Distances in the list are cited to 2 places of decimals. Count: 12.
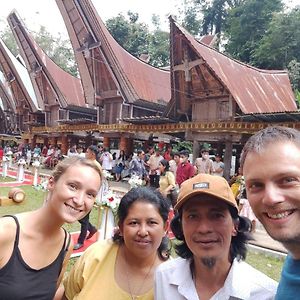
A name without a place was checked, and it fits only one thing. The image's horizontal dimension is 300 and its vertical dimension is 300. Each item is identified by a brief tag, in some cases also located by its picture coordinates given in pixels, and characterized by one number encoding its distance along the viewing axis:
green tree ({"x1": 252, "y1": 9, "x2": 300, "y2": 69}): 20.78
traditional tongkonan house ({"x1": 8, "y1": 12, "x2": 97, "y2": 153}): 22.52
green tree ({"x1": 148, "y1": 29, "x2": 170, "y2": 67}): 31.02
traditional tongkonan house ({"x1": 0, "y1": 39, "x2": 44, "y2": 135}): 25.38
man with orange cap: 1.54
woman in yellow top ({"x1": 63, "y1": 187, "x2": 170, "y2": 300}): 1.80
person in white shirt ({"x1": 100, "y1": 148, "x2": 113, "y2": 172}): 14.41
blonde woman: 1.77
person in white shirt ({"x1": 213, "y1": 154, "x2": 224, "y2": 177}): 9.85
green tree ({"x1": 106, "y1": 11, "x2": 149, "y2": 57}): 30.02
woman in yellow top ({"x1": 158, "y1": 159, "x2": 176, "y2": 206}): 6.89
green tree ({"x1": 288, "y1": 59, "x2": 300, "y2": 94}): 20.58
